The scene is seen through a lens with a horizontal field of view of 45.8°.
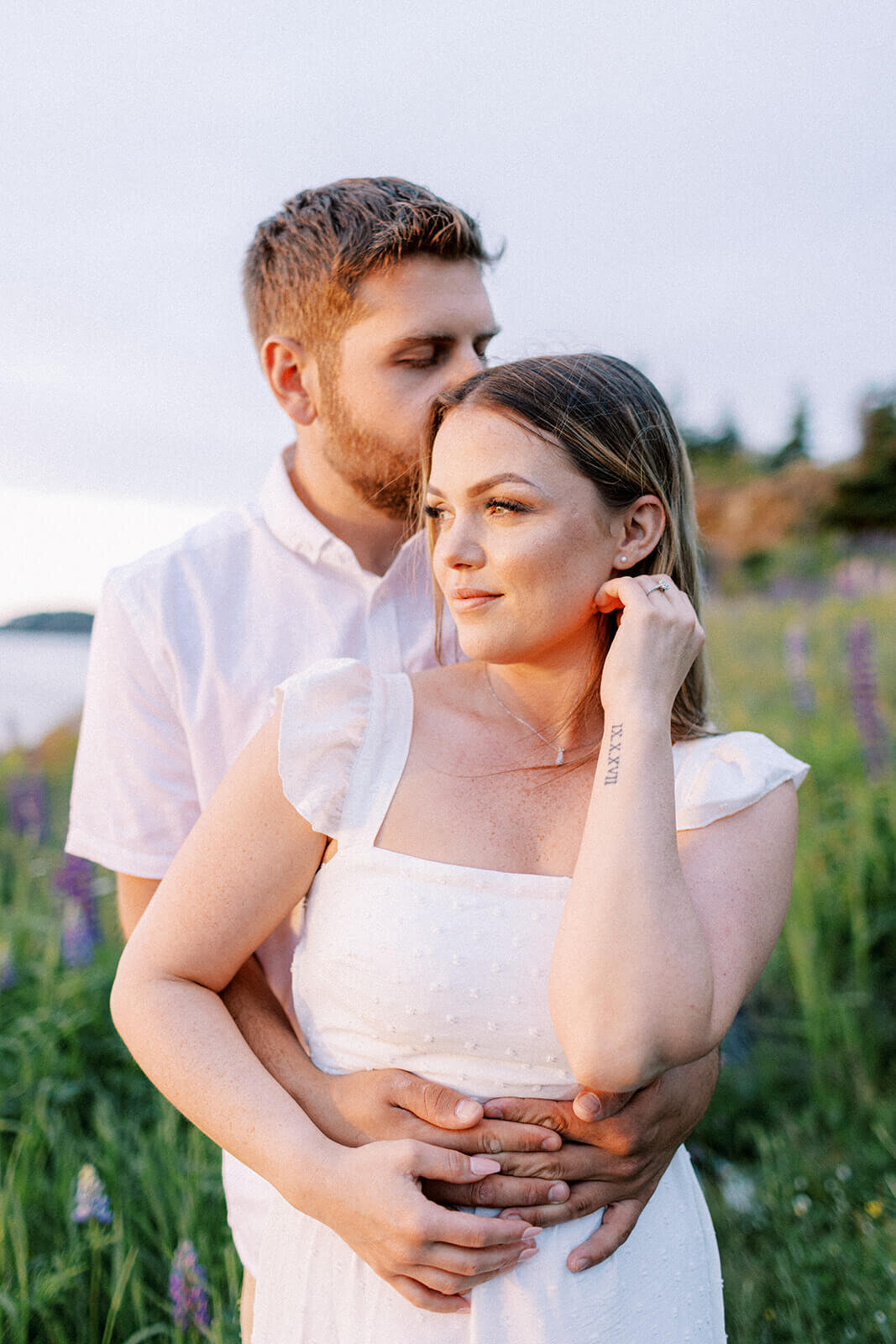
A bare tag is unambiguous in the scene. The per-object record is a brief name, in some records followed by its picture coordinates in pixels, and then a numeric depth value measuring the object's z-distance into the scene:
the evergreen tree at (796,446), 21.30
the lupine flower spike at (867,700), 4.12
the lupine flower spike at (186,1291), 2.39
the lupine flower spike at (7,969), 3.59
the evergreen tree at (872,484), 17.23
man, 2.11
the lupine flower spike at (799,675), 4.82
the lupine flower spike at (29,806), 4.46
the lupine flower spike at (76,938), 3.58
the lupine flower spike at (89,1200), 2.59
